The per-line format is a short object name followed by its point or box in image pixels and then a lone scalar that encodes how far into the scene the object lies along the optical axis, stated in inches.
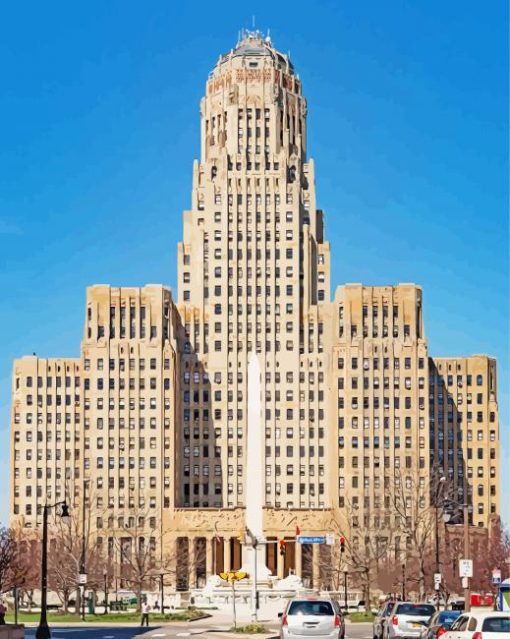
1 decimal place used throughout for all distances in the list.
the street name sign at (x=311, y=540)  6240.7
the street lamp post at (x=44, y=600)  2388.0
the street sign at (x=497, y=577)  3076.0
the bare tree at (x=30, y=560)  5492.1
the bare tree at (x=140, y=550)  6328.7
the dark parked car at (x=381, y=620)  2383.1
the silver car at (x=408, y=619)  2132.1
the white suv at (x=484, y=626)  1459.2
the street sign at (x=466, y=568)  2410.2
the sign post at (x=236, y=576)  5059.1
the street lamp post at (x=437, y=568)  3153.1
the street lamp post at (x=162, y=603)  4517.7
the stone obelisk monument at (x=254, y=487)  5246.1
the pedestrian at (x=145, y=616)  3631.4
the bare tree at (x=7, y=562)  3785.4
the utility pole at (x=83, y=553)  3810.3
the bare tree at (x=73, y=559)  5167.3
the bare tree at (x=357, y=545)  5895.7
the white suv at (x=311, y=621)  1914.4
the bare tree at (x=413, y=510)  5343.5
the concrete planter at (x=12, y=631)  1940.2
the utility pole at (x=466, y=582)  2436.0
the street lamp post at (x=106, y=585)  4835.1
